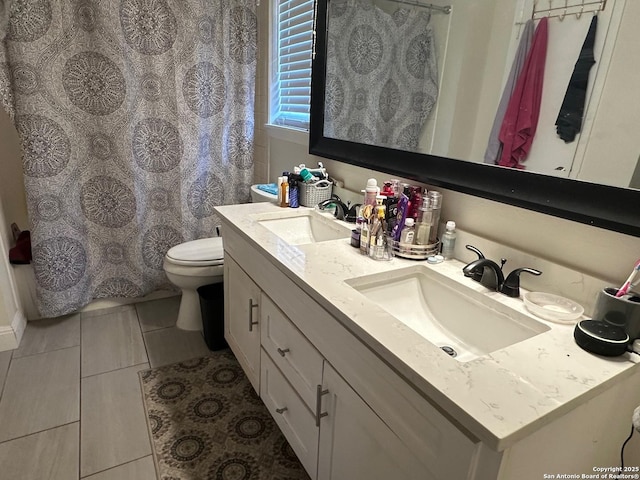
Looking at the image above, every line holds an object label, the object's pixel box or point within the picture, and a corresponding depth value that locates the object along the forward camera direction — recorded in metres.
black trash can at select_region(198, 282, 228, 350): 2.05
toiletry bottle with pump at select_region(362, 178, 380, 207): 1.35
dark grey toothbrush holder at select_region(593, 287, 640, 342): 0.80
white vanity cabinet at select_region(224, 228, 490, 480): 0.74
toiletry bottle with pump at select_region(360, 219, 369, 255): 1.28
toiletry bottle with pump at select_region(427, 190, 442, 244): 1.26
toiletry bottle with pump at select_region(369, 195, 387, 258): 1.26
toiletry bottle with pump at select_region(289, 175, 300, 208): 1.81
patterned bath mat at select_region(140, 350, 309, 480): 1.46
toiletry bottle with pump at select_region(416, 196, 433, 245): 1.26
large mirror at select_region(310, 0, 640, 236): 0.85
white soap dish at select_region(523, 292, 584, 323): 0.91
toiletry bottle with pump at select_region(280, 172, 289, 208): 1.82
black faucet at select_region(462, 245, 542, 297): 1.02
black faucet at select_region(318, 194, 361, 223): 1.62
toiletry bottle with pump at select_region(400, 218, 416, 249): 1.25
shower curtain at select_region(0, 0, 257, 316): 1.98
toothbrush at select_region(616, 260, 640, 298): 0.81
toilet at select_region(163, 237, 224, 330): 2.11
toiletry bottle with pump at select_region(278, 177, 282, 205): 1.83
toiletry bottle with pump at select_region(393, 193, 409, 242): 1.29
